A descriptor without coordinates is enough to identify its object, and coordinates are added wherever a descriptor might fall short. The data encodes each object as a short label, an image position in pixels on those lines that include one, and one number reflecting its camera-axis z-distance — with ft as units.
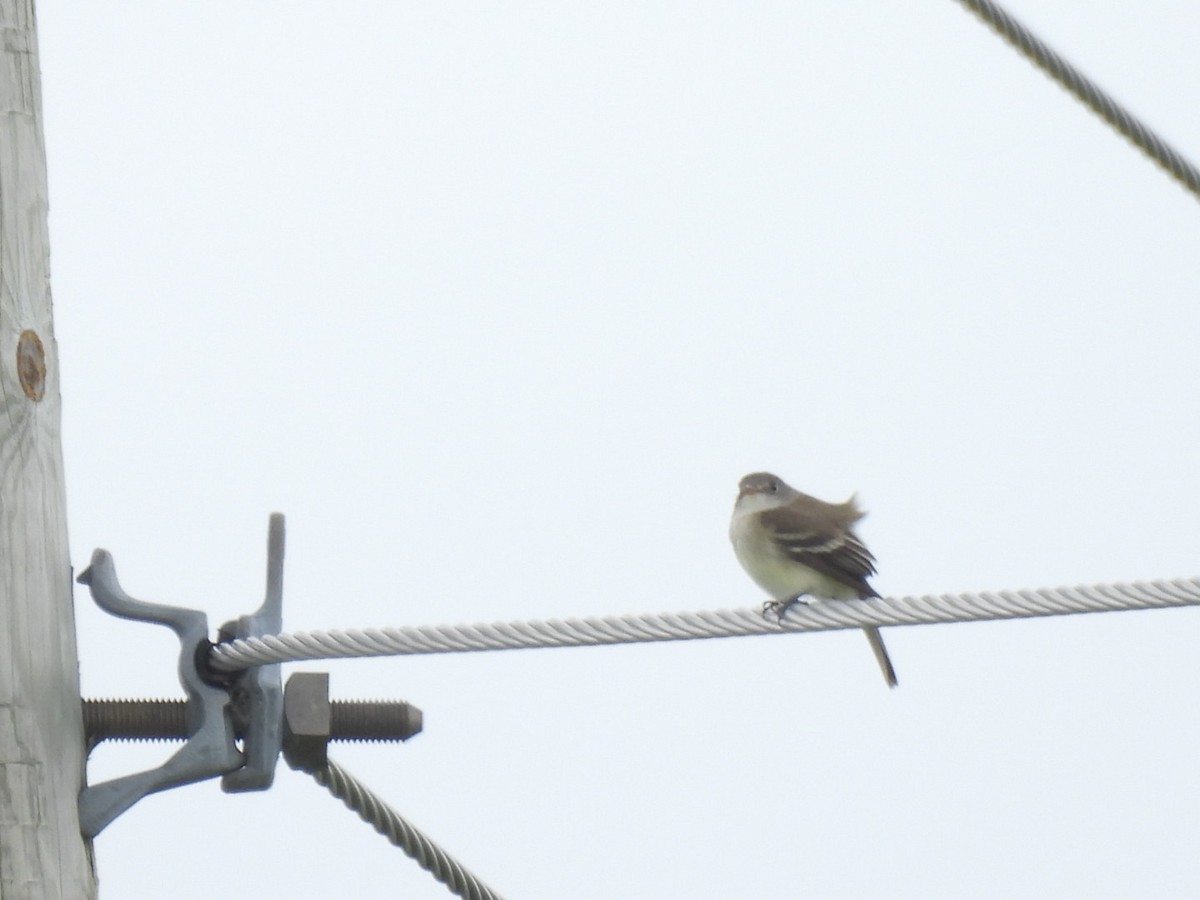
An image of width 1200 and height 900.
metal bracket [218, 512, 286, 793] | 19.90
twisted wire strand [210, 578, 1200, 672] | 20.11
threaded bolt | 19.84
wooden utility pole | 17.76
